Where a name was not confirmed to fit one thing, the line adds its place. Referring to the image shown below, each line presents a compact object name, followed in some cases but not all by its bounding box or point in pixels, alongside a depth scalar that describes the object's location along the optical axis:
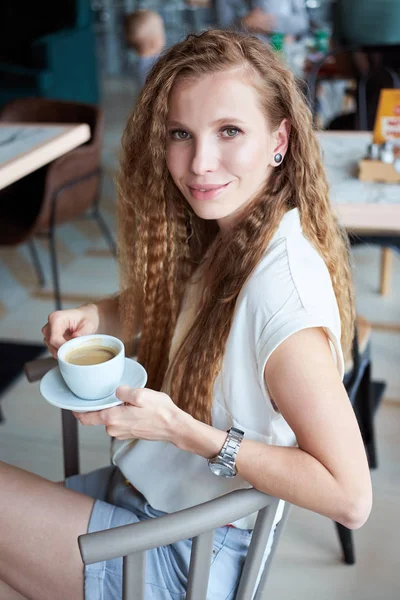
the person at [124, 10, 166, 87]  4.27
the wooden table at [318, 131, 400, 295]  1.66
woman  0.87
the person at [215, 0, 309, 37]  4.27
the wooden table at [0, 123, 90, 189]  1.93
